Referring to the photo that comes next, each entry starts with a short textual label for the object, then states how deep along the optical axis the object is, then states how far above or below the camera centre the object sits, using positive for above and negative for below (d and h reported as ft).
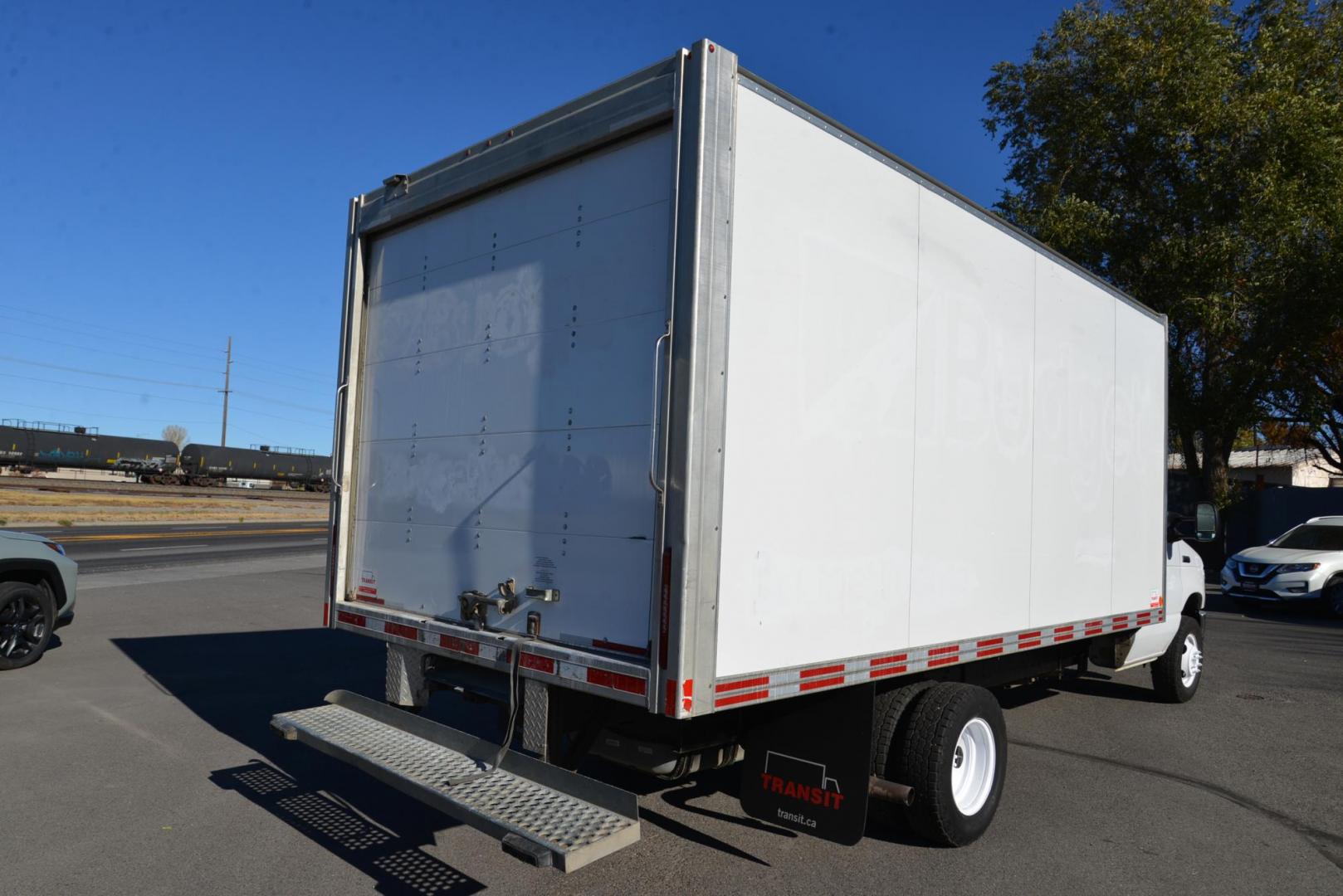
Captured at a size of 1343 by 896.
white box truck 11.89 +0.46
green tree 62.08 +23.97
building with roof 176.04 +10.63
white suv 53.16 -3.07
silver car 26.81 -3.69
